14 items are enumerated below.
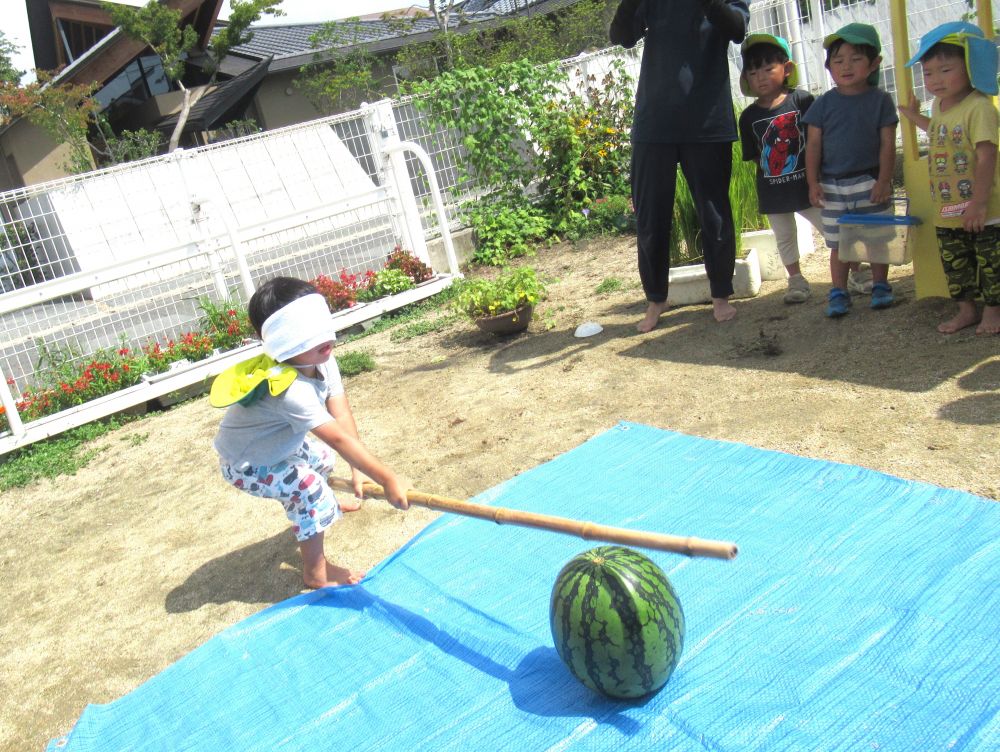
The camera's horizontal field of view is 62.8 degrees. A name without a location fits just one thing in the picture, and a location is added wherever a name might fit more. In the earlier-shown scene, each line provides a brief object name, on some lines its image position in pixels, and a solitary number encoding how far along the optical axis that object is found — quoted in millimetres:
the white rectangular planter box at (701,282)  5754
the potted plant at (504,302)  6109
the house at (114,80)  18156
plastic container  4461
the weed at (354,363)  6215
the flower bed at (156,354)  6340
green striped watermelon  2152
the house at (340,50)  19547
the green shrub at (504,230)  8881
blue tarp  2127
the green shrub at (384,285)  7766
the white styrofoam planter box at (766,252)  6051
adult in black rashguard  4891
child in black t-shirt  4984
